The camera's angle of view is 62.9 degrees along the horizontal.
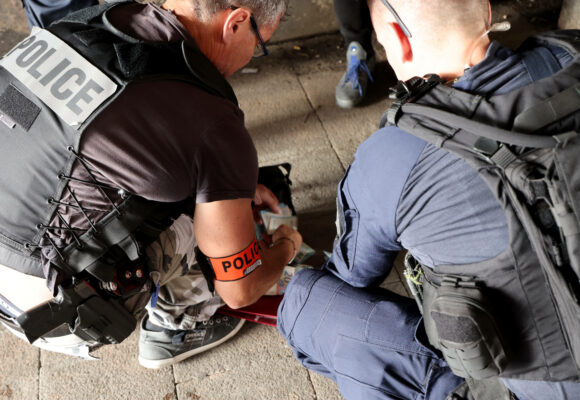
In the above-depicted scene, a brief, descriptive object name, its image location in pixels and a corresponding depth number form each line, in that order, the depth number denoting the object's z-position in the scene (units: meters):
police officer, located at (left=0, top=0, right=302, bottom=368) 1.25
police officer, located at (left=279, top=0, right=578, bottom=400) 1.03
